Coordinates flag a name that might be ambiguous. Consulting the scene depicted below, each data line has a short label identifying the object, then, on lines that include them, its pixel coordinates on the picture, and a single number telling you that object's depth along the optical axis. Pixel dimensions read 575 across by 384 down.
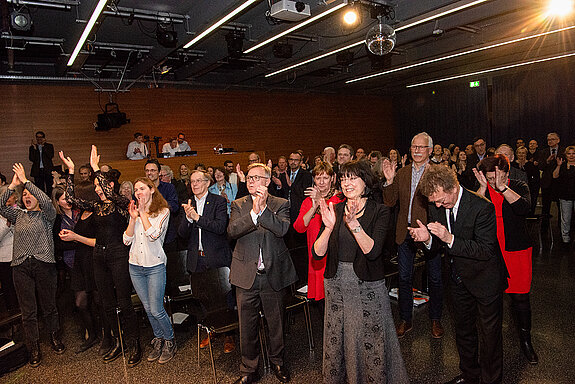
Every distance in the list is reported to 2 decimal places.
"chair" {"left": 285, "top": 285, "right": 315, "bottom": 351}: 3.60
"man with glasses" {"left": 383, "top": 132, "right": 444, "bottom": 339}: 3.70
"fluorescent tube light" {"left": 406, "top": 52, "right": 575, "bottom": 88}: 10.40
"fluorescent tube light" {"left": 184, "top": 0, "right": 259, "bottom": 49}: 5.34
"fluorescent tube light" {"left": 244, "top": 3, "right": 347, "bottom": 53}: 5.74
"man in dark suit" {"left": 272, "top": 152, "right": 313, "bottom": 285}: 4.27
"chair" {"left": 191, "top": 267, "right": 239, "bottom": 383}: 3.35
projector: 5.75
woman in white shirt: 3.55
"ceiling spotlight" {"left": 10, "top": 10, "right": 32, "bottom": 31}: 5.82
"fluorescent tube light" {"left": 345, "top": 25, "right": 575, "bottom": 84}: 7.84
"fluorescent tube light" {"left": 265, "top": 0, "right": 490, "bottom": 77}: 5.61
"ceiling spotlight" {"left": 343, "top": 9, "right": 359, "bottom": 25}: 6.08
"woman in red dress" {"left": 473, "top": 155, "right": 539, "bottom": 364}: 3.13
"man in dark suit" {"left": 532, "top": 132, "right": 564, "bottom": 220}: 7.50
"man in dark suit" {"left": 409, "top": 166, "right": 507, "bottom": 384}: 2.59
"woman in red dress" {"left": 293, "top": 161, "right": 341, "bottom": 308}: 3.22
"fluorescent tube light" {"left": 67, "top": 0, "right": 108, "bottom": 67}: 5.15
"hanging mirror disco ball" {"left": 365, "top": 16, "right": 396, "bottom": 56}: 5.70
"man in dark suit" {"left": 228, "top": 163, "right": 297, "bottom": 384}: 3.07
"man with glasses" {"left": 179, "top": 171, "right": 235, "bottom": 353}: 3.82
